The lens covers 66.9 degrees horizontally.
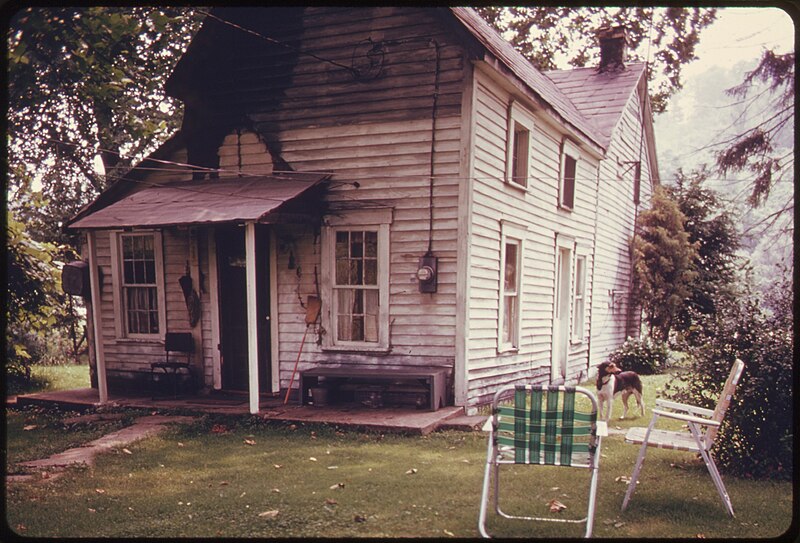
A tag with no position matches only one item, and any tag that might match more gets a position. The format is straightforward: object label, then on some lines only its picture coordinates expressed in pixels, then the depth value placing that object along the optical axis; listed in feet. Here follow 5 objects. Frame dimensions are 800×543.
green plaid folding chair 13.69
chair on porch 29.68
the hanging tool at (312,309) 27.96
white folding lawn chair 14.38
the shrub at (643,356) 44.01
